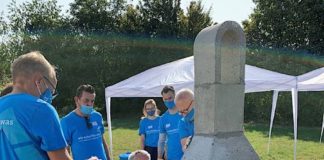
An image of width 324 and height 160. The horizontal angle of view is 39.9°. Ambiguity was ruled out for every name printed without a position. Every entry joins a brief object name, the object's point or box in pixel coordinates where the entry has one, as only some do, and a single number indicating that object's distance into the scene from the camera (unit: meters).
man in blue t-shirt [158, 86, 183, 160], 5.42
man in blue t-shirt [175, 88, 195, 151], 4.53
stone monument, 3.45
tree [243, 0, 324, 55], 27.04
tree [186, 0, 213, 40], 30.33
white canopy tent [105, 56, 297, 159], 8.52
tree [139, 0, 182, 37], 30.20
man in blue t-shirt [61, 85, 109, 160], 4.82
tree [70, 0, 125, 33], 32.77
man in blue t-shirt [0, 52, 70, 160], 2.40
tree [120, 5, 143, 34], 31.23
